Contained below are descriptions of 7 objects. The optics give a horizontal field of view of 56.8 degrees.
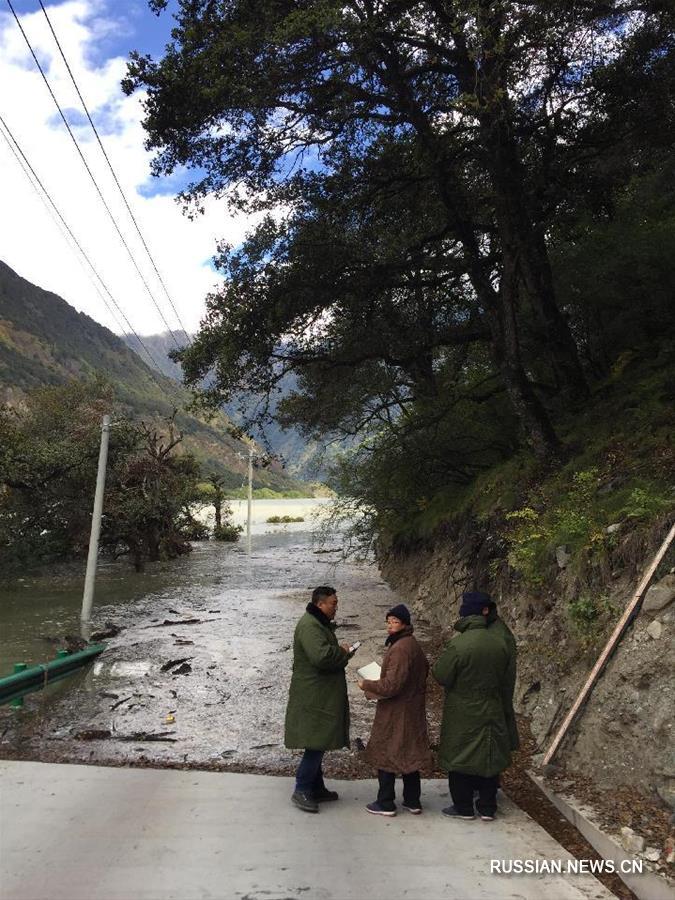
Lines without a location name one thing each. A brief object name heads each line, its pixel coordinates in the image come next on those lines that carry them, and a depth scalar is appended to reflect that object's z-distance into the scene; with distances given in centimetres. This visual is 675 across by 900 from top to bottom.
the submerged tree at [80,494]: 2383
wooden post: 561
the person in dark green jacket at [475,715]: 498
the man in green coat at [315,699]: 521
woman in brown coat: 511
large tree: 938
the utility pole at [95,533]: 1588
